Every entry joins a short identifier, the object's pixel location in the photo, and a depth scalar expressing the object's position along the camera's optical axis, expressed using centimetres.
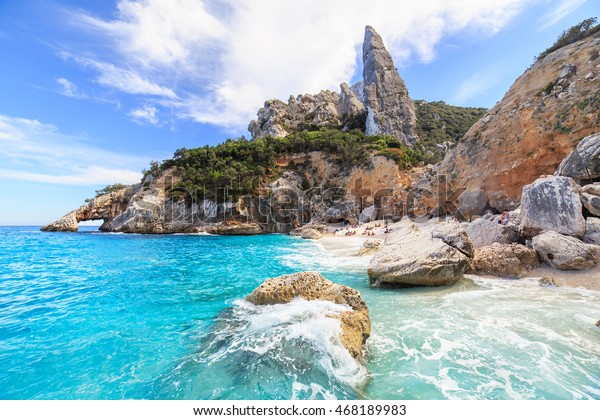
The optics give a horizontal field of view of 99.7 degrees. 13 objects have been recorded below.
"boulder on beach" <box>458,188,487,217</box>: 2113
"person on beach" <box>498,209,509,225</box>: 1226
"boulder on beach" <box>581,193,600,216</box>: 997
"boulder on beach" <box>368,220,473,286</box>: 860
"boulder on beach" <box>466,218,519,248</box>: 1129
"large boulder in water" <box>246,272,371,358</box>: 466
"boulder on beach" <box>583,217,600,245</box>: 925
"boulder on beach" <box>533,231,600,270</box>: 859
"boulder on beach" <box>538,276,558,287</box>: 814
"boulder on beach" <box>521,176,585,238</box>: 963
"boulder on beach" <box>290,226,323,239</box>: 3172
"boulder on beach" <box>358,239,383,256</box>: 1675
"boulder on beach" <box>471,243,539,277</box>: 935
